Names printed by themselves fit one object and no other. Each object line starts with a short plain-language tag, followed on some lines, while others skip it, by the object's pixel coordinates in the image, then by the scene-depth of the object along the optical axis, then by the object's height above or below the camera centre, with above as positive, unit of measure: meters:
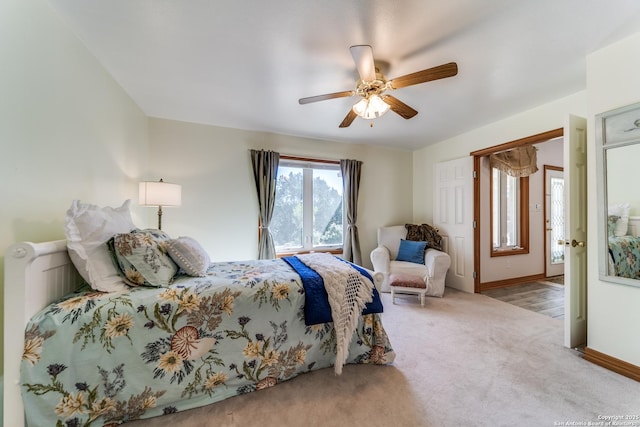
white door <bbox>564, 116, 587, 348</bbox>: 2.06 -0.12
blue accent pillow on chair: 3.52 -0.53
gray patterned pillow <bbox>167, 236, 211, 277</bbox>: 1.69 -0.29
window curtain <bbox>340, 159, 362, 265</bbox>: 3.94 +0.24
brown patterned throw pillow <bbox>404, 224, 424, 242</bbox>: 3.86 -0.27
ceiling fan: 1.55 +0.99
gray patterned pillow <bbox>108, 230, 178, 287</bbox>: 1.47 -0.28
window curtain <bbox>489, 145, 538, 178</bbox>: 3.71 +0.89
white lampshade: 2.41 +0.24
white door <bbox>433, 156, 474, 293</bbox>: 3.56 +0.05
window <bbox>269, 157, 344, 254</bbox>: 3.69 +0.16
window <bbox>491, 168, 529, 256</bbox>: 4.09 +0.09
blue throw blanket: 1.62 -0.61
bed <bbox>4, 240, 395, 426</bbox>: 1.13 -0.71
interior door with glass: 4.26 -0.04
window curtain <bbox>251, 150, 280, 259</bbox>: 3.39 +0.39
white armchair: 3.27 -0.71
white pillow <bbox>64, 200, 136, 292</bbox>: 1.36 -0.17
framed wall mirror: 1.73 +0.18
